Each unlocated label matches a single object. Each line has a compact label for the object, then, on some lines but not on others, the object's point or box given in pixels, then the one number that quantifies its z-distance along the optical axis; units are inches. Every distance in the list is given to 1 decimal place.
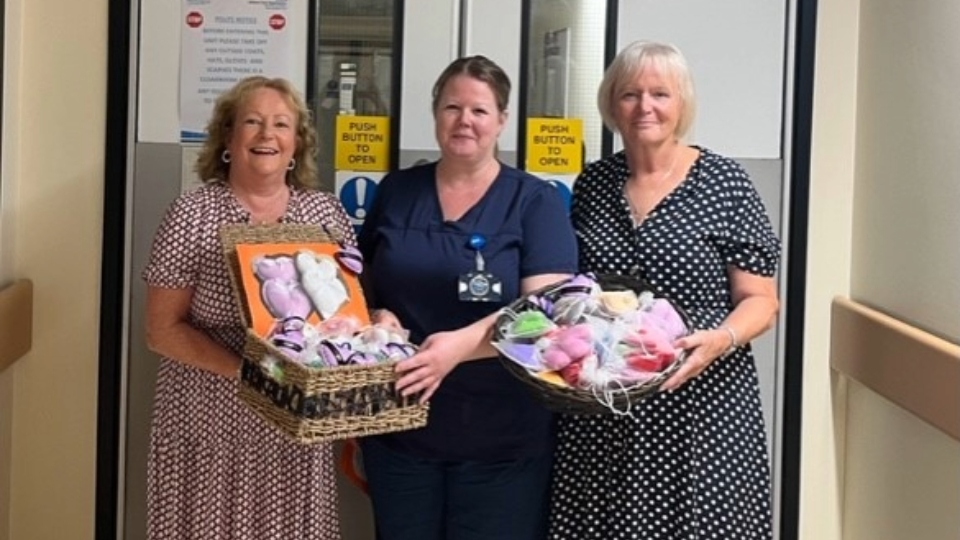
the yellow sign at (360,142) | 112.0
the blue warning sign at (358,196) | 111.7
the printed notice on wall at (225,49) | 111.0
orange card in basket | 86.0
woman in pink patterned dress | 92.9
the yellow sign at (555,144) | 112.7
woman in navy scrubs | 91.3
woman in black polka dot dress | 91.0
